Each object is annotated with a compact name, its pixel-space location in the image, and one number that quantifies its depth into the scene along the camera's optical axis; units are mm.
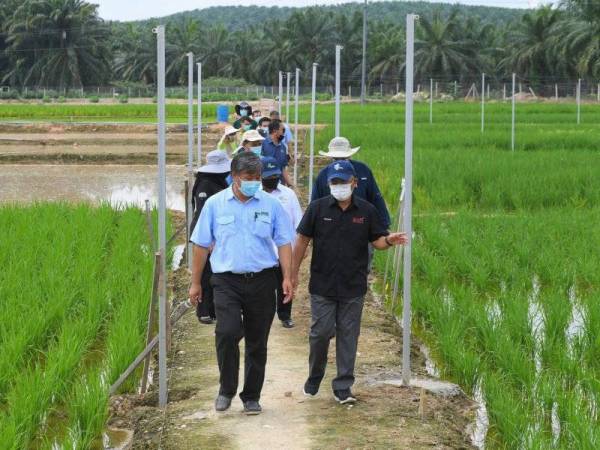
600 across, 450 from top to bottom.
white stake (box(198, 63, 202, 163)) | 14436
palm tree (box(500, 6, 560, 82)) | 63625
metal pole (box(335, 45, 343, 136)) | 11281
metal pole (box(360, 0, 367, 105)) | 53328
